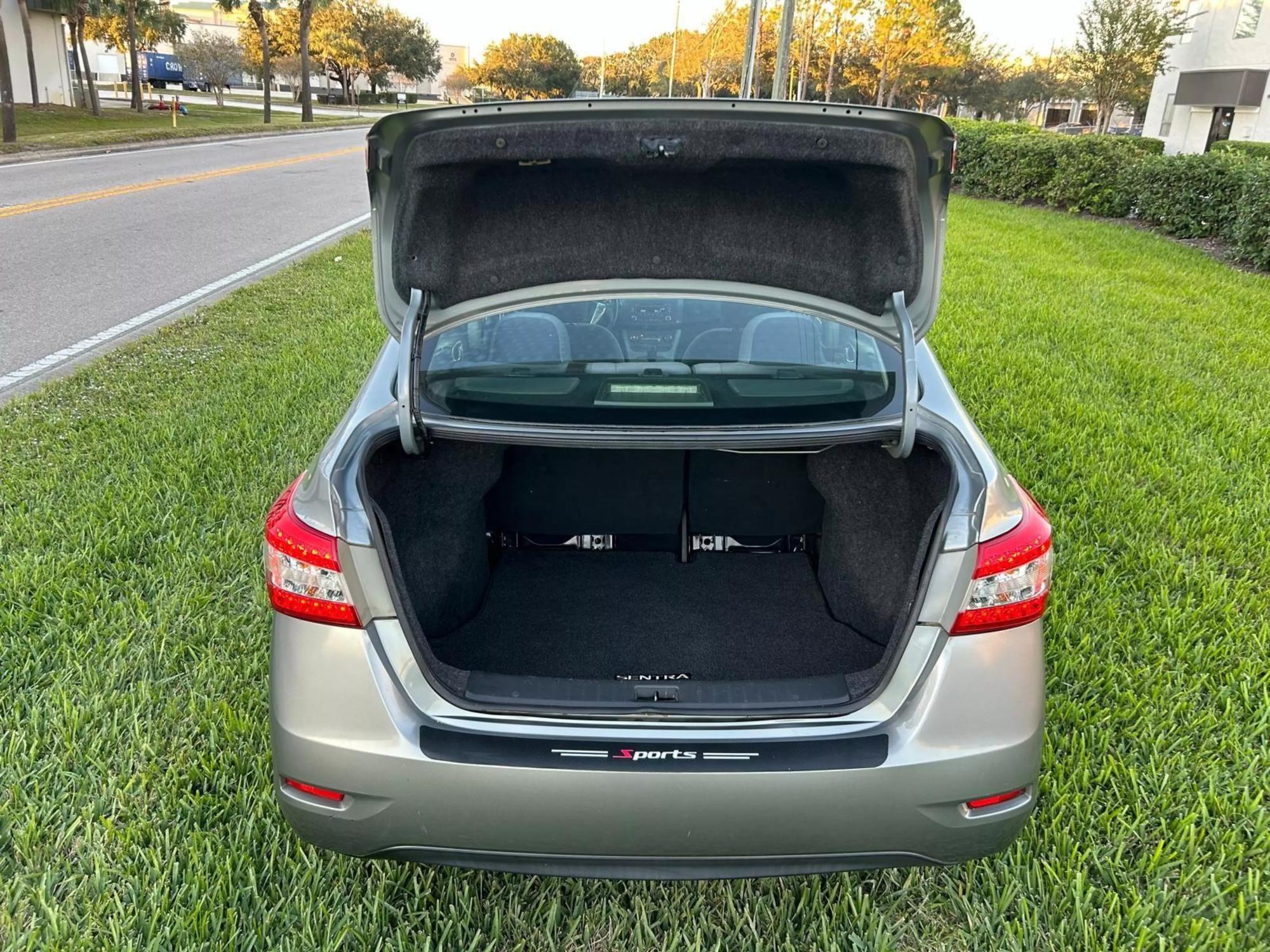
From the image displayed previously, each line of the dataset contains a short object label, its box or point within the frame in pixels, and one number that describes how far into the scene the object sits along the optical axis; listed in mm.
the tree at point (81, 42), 32625
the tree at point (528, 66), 80106
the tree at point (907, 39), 29922
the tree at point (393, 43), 69375
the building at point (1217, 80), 28562
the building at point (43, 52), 34625
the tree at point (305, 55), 44719
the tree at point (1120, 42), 28062
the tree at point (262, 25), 40744
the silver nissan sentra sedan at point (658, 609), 1727
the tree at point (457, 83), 103625
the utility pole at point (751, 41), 21141
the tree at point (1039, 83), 57281
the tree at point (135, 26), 35094
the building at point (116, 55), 69500
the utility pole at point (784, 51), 18594
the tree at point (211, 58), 58747
